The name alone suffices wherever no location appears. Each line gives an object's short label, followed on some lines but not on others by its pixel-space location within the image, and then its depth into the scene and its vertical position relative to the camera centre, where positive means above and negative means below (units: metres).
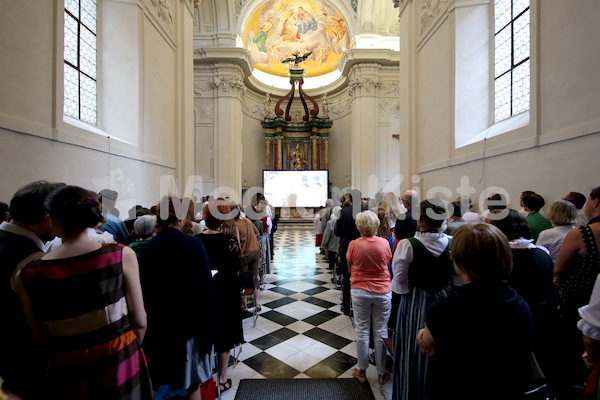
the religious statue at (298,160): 17.62 +2.22
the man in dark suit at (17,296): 1.25 -0.42
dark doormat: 2.70 -1.76
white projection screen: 16.22 +0.43
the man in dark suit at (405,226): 3.18 -0.29
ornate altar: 17.17 +3.42
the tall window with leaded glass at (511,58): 4.86 +2.41
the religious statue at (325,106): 17.17 +5.26
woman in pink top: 2.78 -0.83
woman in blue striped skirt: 2.05 -0.57
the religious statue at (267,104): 17.09 +5.33
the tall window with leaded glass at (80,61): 4.66 +2.23
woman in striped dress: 1.26 -0.46
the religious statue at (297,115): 18.48 +5.07
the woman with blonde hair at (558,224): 2.39 -0.20
